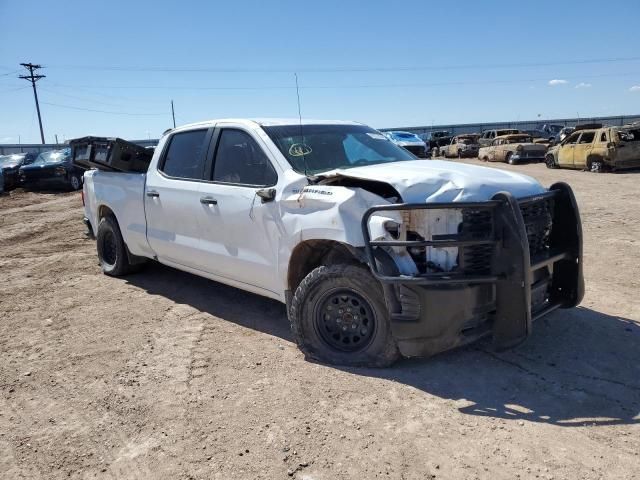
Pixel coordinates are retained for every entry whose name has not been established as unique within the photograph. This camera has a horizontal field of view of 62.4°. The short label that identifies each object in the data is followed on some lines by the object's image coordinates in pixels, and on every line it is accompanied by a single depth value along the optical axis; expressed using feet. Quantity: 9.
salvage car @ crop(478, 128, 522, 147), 107.28
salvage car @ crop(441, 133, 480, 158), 103.68
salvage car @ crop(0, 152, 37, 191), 68.18
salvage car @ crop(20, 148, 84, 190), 65.26
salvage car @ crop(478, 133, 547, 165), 81.51
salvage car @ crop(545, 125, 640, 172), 60.44
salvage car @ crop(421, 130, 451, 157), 113.56
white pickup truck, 11.18
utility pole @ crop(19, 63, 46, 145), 182.39
